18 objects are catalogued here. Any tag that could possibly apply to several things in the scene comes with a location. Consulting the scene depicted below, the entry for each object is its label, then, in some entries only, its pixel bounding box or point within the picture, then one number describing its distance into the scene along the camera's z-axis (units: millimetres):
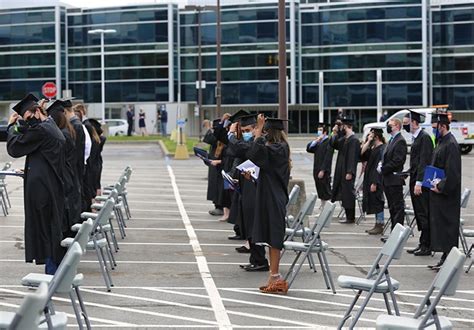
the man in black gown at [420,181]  14070
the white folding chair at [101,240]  10848
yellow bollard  42250
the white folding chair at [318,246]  11023
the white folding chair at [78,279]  8078
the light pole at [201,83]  43156
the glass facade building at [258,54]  75562
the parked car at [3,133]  61053
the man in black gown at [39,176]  10461
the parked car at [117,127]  72500
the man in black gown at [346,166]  18453
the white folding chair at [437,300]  7086
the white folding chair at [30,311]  4988
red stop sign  39809
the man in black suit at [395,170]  15820
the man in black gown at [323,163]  19672
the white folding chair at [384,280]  8495
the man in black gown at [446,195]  12875
